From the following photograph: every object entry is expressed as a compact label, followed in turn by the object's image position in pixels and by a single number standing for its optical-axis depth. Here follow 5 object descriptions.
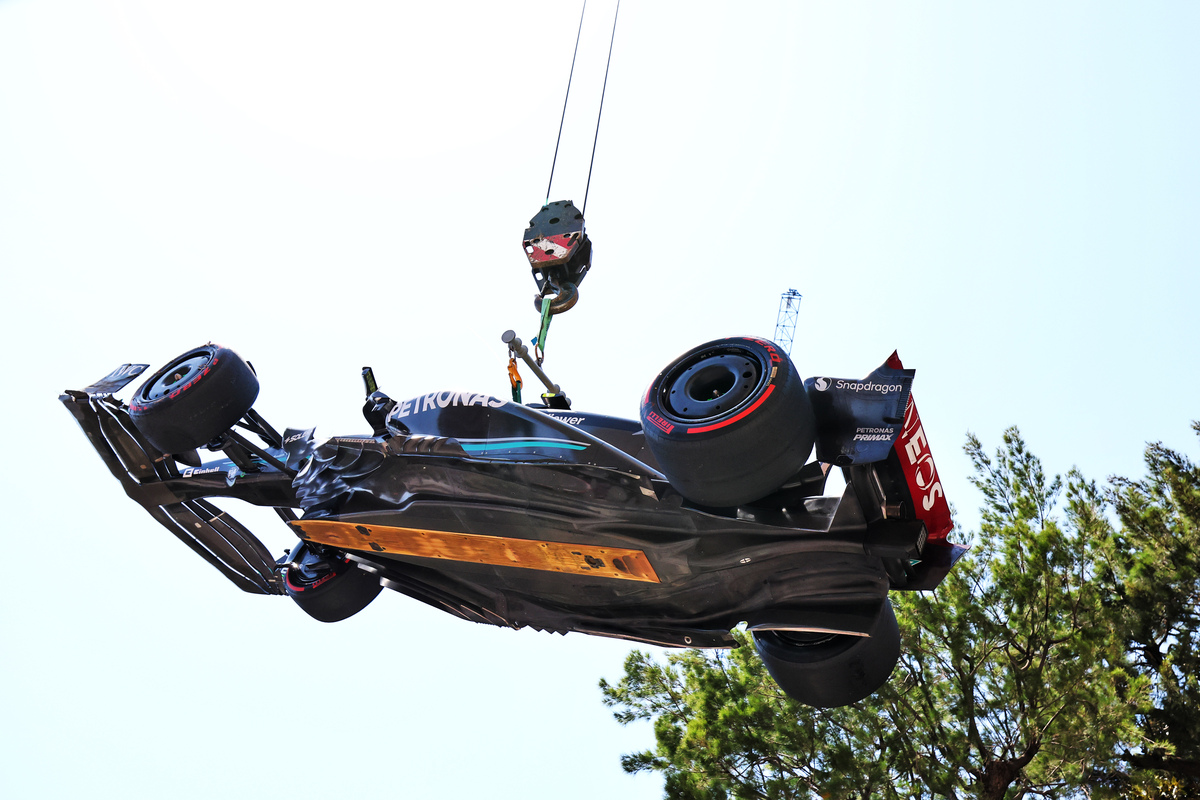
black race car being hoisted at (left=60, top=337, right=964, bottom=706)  4.63
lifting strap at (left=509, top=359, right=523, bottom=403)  6.87
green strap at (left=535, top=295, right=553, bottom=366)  7.19
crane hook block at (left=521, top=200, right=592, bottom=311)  7.67
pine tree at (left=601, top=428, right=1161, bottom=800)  9.57
